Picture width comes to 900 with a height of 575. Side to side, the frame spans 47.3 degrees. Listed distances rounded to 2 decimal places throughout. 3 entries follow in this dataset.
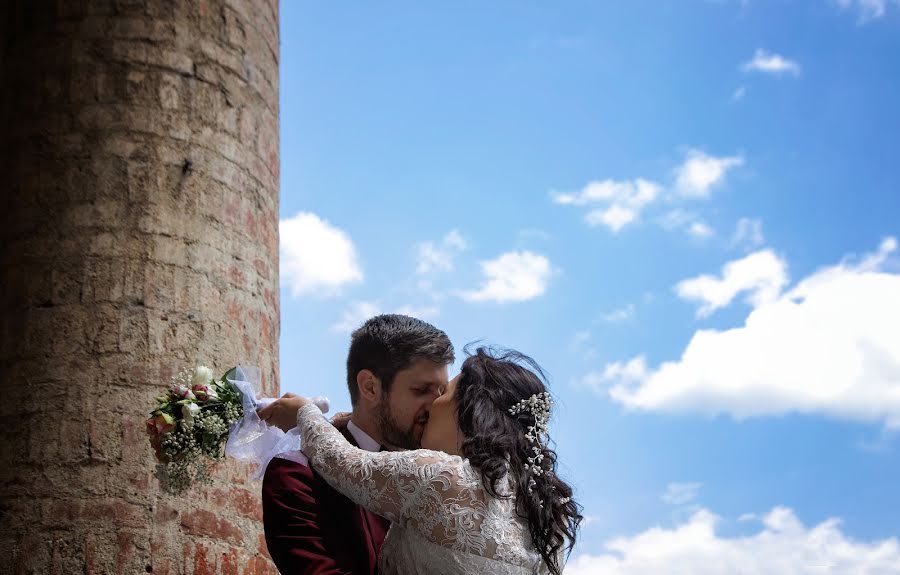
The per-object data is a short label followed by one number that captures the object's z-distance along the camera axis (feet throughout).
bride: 9.64
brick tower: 16.01
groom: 10.26
